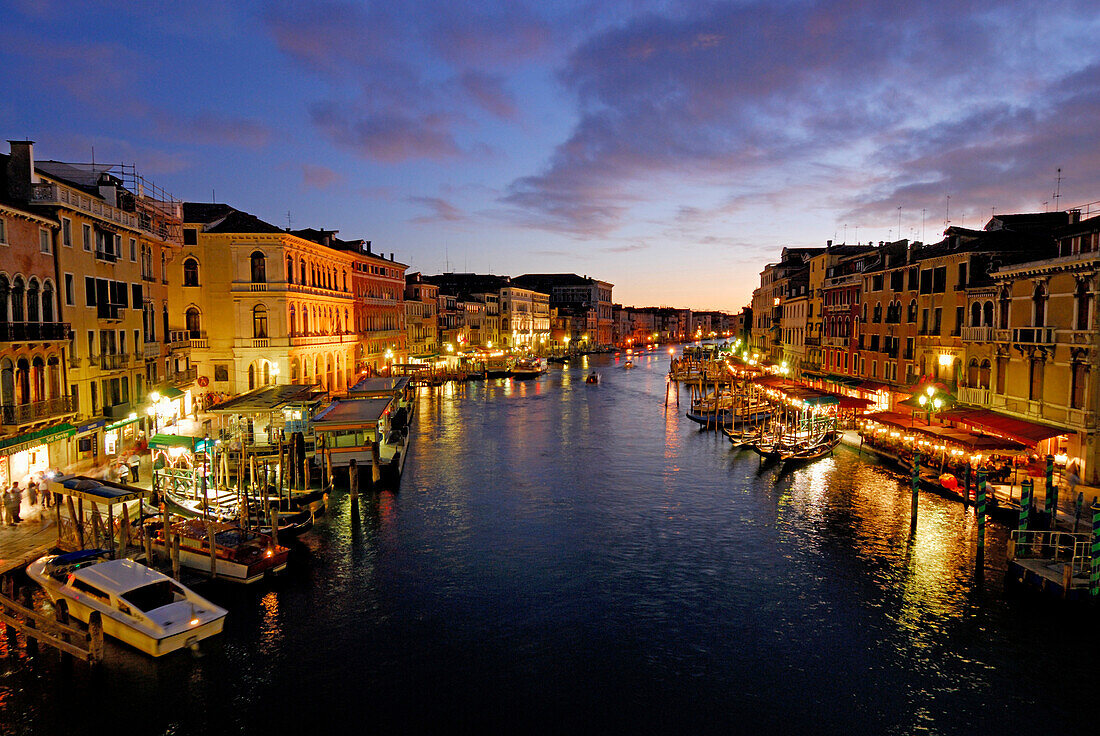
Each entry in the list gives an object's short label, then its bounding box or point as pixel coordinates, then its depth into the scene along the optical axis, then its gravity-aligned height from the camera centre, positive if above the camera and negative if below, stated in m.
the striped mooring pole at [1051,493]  23.06 -5.76
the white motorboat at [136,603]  16.66 -7.07
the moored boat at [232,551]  21.06 -7.12
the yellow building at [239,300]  47.97 +2.16
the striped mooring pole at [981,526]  21.36 -6.33
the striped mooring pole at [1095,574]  18.36 -6.79
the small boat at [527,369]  100.69 -6.19
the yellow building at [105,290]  27.23 +1.90
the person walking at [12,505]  22.58 -5.85
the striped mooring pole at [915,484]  26.07 -6.14
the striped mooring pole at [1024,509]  20.17 -5.50
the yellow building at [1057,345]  26.75 -0.79
